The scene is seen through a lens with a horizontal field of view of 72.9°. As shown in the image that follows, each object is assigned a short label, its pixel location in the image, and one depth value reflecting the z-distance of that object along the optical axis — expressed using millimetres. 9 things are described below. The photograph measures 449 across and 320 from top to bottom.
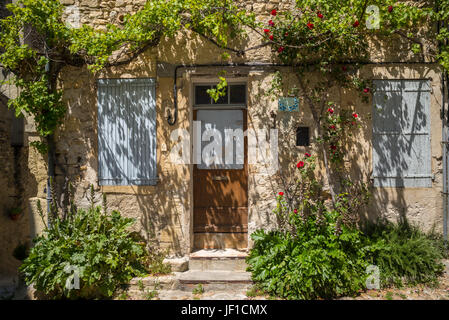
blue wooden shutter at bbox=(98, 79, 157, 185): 4664
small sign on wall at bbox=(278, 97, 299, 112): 4547
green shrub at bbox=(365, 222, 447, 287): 4000
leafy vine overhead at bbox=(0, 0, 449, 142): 4215
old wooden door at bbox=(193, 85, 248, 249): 4750
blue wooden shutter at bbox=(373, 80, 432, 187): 4578
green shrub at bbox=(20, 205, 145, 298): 3814
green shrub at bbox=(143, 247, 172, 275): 4344
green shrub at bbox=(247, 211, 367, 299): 3716
